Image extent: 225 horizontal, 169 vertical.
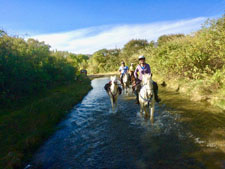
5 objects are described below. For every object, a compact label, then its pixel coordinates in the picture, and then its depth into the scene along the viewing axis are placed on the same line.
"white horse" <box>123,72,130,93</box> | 17.75
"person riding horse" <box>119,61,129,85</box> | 18.64
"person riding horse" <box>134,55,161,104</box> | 9.92
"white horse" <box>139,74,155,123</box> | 7.68
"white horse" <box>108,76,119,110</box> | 11.19
